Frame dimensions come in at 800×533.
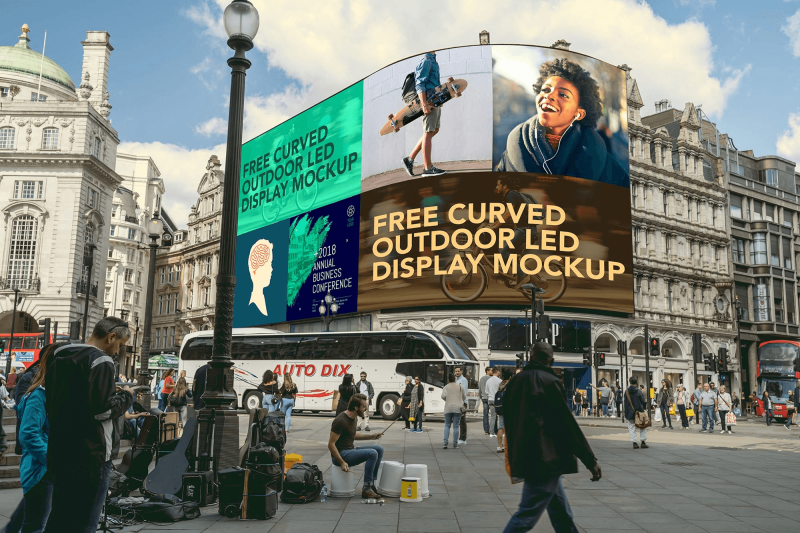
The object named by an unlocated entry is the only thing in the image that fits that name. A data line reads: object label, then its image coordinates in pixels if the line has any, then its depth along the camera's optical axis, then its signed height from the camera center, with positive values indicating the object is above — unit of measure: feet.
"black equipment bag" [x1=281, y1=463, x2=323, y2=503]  28.63 -5.35
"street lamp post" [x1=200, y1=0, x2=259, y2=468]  27.81 +4.24
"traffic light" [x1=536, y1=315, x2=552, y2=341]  59.11 +3.10
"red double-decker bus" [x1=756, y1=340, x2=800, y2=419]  123.95 +0.22
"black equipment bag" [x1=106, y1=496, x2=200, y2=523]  24.34 -5.52
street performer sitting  29.25 -3.84
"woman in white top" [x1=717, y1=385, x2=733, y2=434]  81.30 -4.35
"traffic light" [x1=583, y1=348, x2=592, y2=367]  103.09 +1.32
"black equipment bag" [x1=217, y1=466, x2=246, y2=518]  25.40 -4.97
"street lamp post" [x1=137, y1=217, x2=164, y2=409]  56.08 +4.40
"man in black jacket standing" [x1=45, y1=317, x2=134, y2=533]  14.56 -1.65
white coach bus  90.99 -0.02
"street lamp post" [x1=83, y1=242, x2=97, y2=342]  70.63 +10.12
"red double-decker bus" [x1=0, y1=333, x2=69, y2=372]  131.54 +1.35
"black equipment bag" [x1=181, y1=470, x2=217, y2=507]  26.66 -5.12
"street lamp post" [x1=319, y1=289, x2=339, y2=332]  104.78 +7.94
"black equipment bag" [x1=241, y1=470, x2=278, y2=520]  25.14 -5.21
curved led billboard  129.59 +34.64
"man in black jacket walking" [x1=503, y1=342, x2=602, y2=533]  17.78 -2.21
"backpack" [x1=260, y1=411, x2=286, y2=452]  28.66 -3.10
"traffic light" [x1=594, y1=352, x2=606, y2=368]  100.48 +0.85
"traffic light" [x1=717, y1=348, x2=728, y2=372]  101.62 +0.92
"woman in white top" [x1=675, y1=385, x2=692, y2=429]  87.81 -4.68
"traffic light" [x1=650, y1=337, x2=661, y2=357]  88.58 +2.59
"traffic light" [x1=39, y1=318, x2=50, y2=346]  96.81 +3.46
